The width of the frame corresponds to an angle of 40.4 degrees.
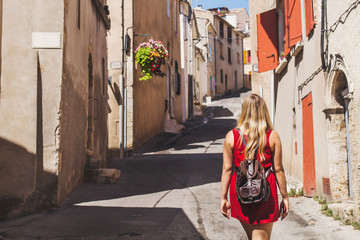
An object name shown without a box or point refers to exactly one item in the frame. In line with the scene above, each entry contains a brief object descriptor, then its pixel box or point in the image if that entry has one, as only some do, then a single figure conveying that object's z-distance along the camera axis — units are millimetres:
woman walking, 3418
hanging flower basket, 15164
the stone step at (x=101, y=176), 10070
